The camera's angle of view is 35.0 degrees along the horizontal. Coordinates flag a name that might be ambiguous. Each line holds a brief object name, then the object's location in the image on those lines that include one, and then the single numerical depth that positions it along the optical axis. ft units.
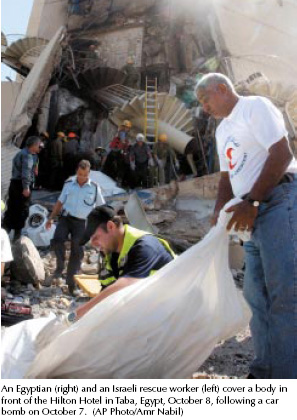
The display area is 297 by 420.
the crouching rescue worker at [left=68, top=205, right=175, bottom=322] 7.63
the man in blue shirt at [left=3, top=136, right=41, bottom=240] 19.47
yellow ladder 42.47
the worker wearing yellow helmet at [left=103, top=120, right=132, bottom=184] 33.53
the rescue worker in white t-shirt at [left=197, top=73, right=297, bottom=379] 6.51
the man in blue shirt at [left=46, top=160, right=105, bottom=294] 17.43
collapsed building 39.17
